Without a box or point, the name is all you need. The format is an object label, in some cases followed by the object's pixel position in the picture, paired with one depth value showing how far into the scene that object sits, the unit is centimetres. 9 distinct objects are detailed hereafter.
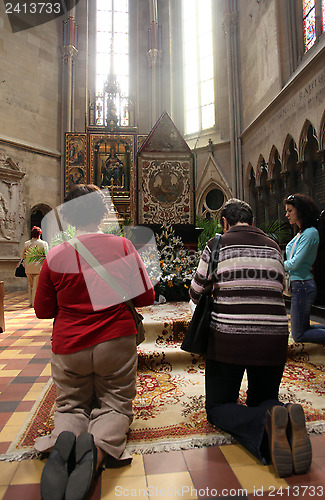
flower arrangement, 424
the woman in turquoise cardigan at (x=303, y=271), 296
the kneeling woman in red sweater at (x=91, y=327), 163
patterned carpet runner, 183
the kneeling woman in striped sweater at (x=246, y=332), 168
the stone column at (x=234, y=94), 1059
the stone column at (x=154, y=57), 1244
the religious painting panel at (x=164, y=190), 613
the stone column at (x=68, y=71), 1194
